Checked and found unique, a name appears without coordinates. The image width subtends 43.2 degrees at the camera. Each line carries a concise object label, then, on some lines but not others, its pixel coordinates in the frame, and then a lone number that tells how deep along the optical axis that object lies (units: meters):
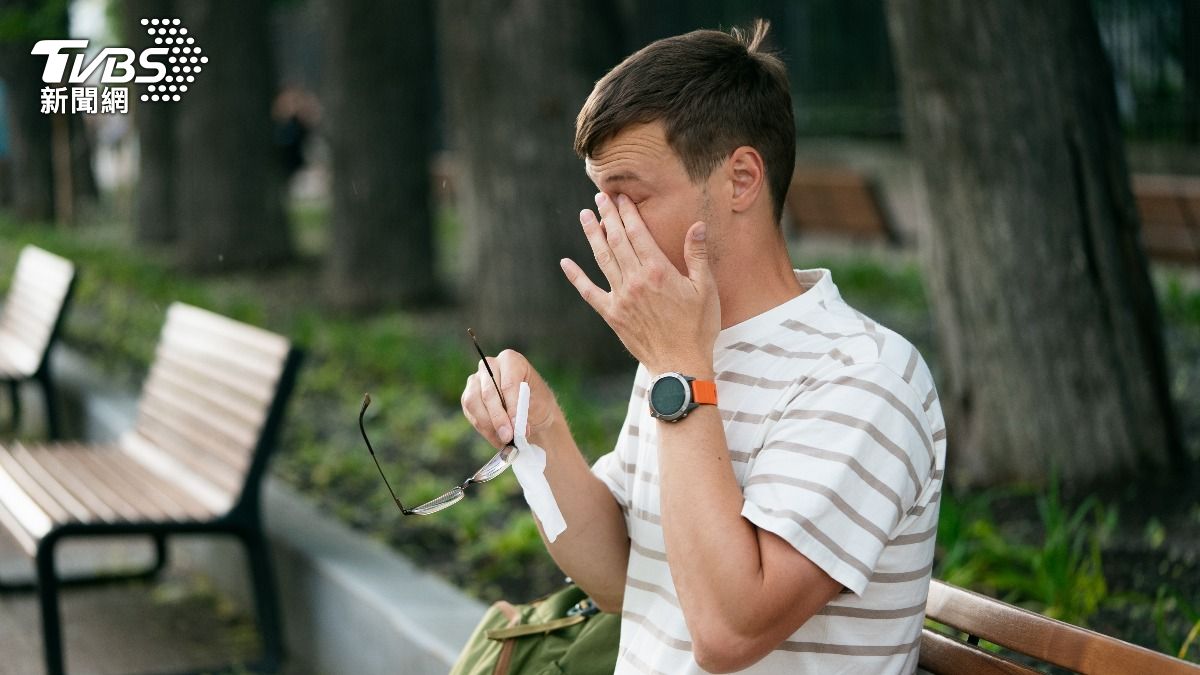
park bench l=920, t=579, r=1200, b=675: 2.12
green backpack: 2.61
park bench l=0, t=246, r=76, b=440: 7.29
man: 1.97
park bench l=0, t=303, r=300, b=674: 4.58
